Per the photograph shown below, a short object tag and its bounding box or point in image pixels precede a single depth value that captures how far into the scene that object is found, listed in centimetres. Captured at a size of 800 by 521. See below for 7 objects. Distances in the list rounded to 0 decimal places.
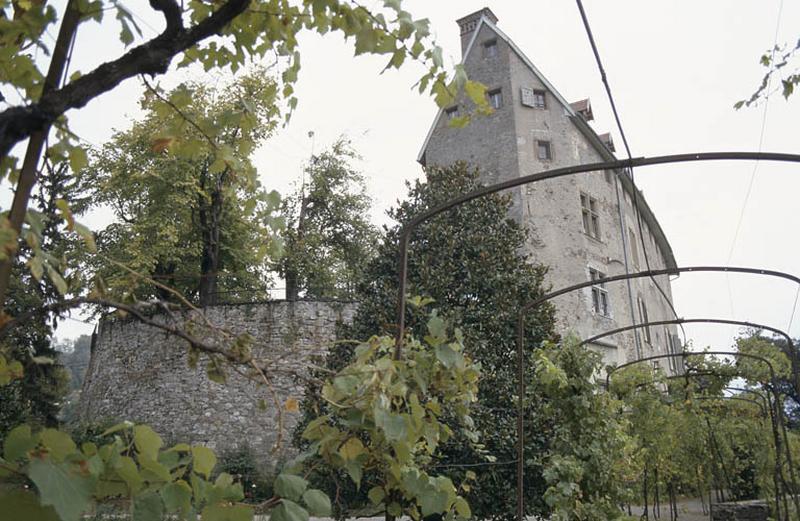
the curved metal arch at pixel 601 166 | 266
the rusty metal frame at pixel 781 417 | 754
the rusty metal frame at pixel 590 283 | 479
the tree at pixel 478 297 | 833
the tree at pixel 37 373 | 1546
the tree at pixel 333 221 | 2234
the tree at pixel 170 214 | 1808
